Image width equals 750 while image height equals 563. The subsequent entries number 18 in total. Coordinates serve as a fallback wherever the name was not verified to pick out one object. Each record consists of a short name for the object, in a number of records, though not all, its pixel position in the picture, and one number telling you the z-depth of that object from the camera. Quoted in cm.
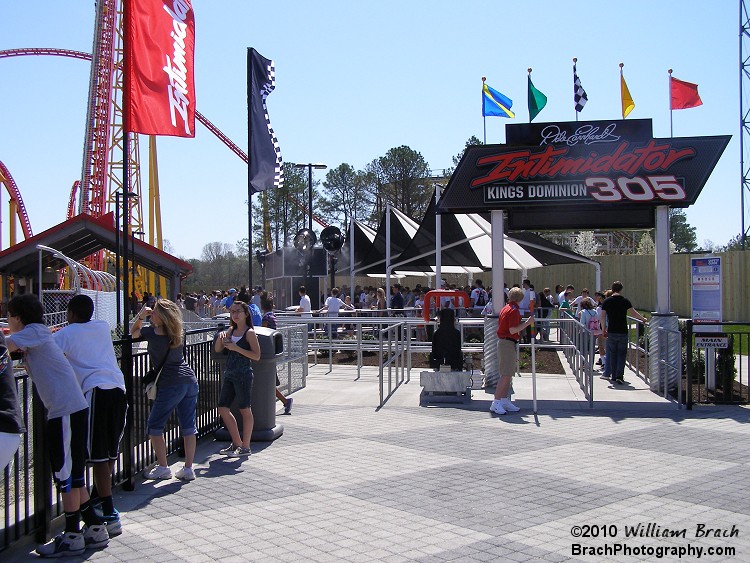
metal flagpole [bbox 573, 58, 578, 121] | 1614
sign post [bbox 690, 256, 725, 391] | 1325
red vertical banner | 815
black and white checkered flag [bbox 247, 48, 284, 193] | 1555
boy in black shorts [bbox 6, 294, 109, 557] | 520
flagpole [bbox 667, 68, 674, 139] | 1560
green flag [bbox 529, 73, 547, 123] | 1708
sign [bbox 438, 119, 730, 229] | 1322
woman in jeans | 750
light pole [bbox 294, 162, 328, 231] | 3021
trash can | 948
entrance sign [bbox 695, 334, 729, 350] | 1218
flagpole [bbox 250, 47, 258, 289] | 1496
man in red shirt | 1141
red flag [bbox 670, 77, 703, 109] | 1609
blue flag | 1958
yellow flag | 1672
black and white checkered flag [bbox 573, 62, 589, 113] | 1609
